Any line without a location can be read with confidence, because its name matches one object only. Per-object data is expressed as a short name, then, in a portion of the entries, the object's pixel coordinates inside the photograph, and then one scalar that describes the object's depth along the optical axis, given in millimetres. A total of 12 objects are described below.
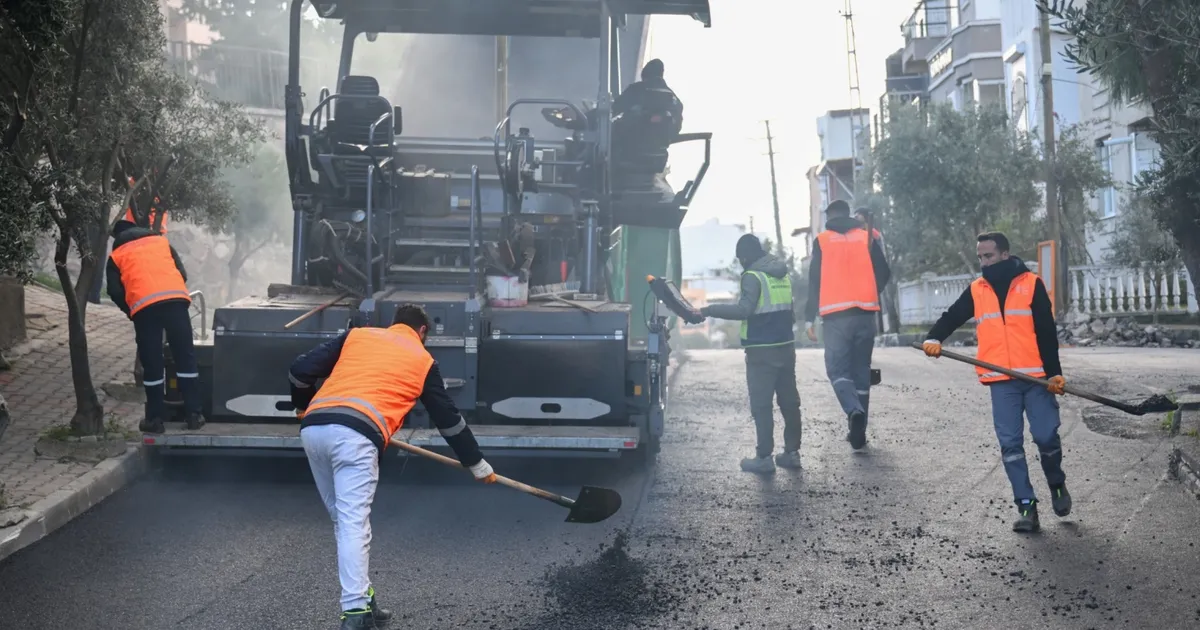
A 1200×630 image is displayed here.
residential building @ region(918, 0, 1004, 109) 36625
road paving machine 7836
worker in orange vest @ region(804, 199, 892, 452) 9602
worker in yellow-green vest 8867
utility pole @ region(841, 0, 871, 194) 52750
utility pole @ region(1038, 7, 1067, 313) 23219
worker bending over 4969
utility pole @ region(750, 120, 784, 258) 54853
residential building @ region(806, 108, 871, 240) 62062
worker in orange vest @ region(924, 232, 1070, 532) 6844
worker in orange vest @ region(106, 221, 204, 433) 7984
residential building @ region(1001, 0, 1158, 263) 25953
